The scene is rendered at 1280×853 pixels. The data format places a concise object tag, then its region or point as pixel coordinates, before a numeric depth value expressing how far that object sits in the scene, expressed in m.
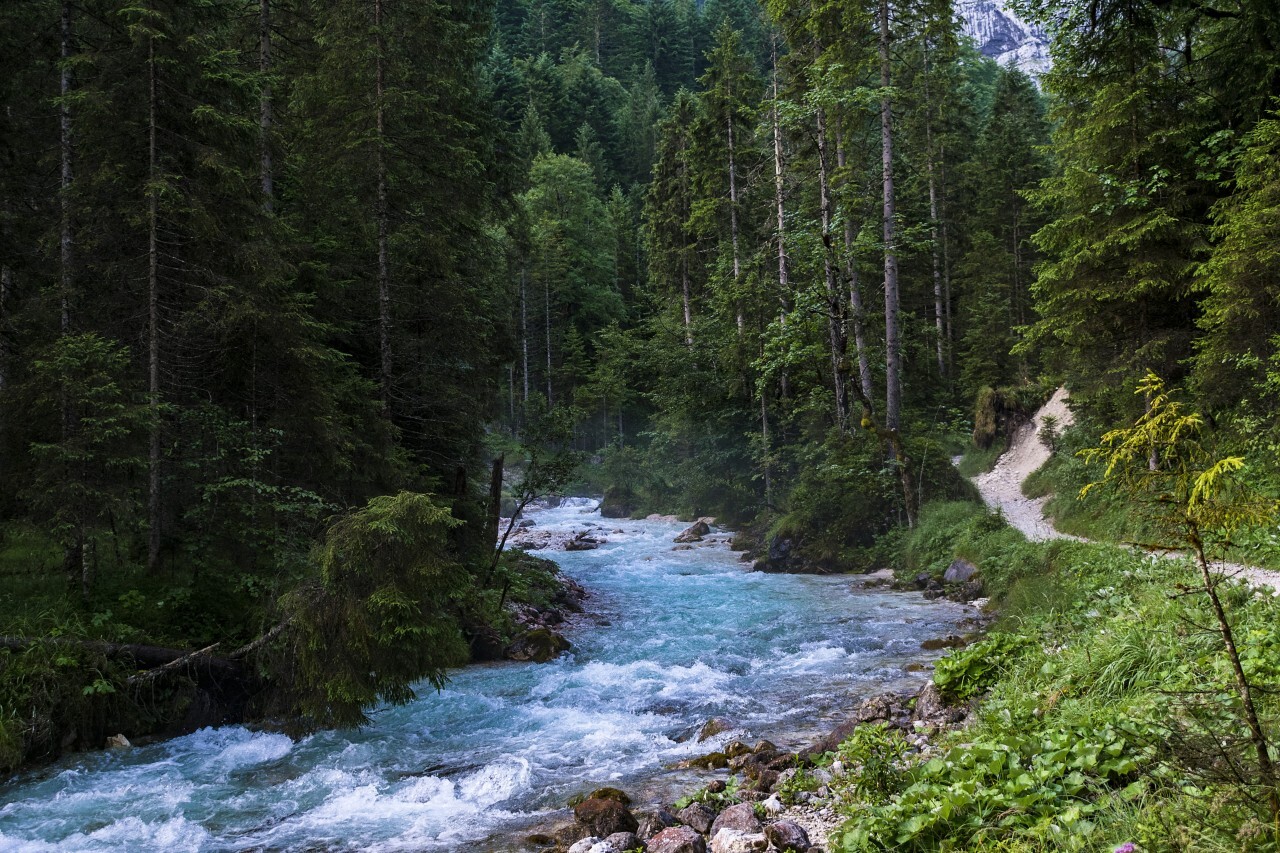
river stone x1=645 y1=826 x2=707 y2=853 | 5.47
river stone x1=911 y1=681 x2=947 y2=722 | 7.73
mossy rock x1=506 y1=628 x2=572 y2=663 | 12.60
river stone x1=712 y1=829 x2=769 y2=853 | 5.34
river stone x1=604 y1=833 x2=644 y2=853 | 5.86
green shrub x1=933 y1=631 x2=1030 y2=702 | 7.57
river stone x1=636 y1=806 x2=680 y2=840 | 5.97
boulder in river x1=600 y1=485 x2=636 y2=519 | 36.00
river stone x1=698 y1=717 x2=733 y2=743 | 8.71
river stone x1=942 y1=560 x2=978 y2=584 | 15.62
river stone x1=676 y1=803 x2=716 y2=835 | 6.02
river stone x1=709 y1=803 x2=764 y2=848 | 5.68
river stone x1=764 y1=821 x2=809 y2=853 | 5.22
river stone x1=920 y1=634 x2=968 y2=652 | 11.51
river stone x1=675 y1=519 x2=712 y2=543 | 27.11
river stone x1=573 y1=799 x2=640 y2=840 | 6.28
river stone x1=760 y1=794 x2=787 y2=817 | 5.96
